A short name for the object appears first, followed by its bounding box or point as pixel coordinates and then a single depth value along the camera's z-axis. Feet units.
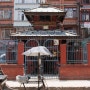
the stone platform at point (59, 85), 52.60
